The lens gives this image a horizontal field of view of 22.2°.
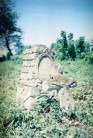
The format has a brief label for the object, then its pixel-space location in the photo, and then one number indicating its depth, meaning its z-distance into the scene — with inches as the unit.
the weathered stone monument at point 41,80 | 100.8
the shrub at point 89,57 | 150.1
